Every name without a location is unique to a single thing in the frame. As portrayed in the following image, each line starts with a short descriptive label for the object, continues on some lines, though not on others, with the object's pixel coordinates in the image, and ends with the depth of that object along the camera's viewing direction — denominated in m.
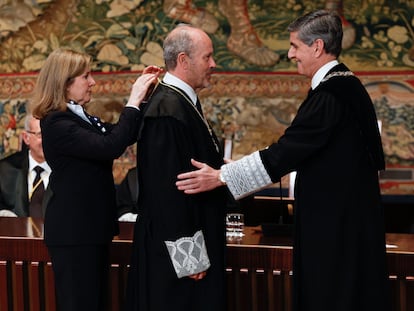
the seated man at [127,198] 12.50
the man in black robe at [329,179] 7.33
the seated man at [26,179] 12.00
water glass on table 8.82
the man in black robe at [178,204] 7.30
